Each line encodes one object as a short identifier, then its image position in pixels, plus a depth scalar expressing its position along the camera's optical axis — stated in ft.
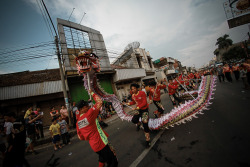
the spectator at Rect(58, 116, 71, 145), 16.75
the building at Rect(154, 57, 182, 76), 94.11
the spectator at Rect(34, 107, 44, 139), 20.25
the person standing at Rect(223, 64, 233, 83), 33.63
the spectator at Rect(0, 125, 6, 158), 11.37
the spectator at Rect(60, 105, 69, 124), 24.12
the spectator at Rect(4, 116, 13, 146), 8.61
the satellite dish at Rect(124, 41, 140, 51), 64.39
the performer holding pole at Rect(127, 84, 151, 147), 10.75
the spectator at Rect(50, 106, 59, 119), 21.58
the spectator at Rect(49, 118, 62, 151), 16.03
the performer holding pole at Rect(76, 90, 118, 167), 6.44
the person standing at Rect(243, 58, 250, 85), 19.40
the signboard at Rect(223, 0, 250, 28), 48.75
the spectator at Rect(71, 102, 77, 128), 23.86
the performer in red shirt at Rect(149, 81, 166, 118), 15.49
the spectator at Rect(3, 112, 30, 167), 8.24
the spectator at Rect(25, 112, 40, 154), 17.89
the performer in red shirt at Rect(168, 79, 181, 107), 18.28
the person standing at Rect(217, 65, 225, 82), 38.21
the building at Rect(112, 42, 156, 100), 43.88
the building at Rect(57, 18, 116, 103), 31.58
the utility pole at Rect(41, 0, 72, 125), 25.09
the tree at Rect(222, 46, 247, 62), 101.16
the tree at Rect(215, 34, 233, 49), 121.86
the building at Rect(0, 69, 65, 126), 29.25
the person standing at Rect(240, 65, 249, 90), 21.47
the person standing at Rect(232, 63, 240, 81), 33.55
